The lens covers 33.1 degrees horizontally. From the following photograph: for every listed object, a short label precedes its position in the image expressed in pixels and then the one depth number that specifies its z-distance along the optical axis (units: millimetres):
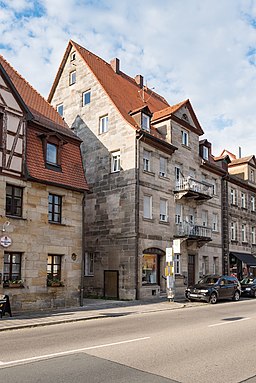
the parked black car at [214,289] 23594
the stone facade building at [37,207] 18512
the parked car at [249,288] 28281
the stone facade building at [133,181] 26547
